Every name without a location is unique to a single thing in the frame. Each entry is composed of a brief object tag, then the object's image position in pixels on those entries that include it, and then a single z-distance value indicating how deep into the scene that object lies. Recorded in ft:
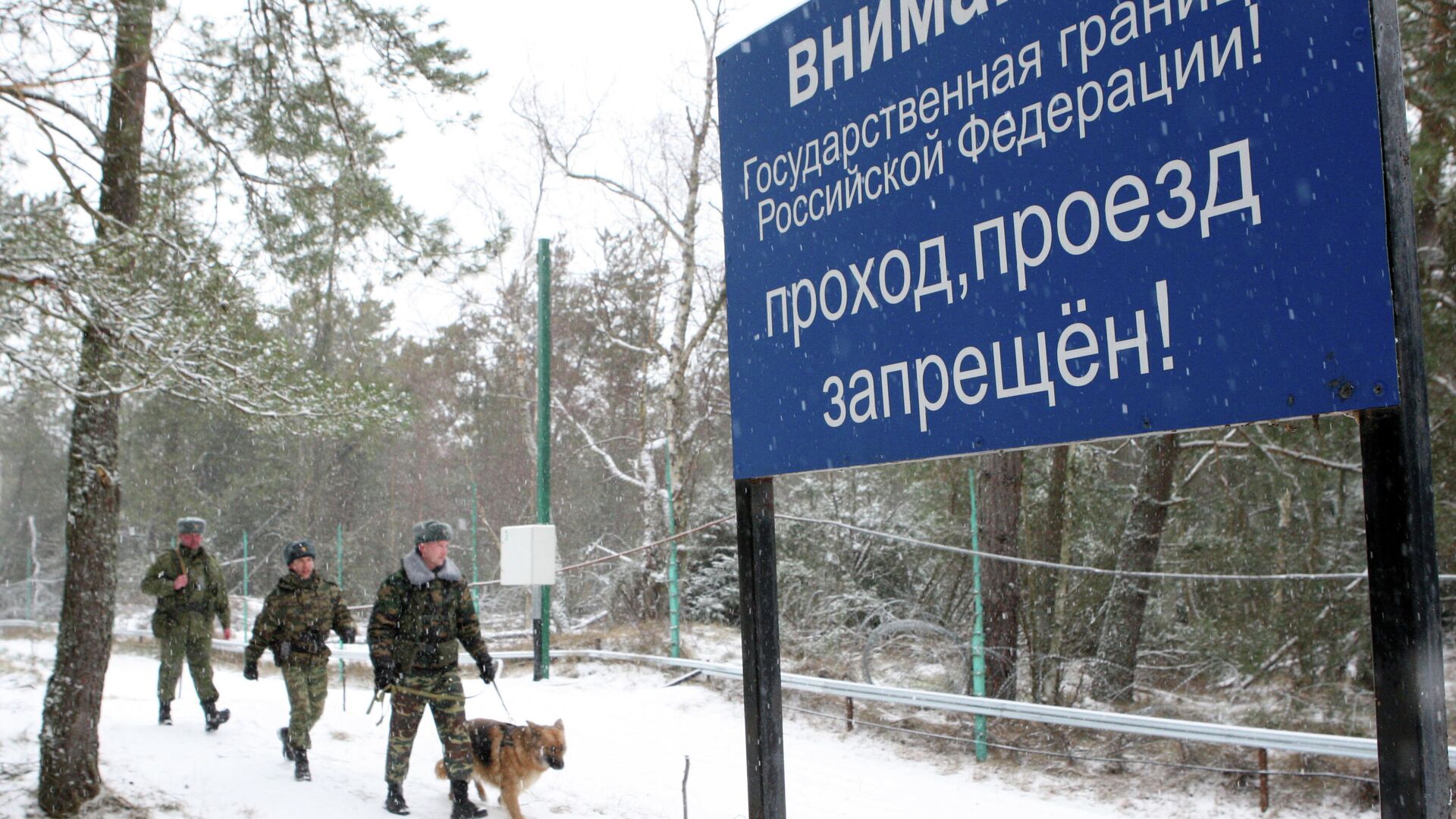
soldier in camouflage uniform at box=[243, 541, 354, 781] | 26.02
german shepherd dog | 21.81
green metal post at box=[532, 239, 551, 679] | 43.47
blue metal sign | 6.98
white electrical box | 40.47
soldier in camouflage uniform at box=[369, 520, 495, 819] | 22.12
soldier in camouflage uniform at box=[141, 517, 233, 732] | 29.96
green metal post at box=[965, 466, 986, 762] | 28.12
